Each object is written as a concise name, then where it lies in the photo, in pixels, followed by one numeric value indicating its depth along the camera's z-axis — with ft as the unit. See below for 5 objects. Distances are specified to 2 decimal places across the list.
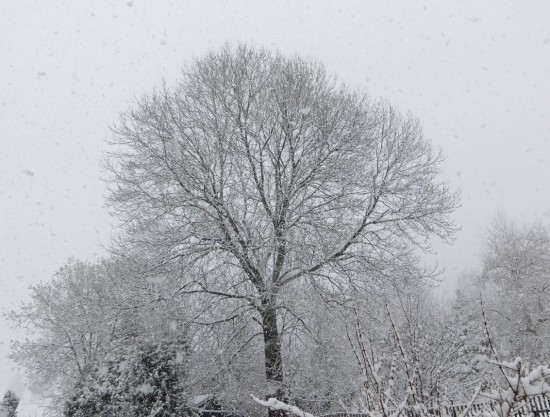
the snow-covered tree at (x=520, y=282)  68.33
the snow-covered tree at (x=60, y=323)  61.87
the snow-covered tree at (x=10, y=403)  65.06
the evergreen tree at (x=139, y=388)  33.14
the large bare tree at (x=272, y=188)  33.94
